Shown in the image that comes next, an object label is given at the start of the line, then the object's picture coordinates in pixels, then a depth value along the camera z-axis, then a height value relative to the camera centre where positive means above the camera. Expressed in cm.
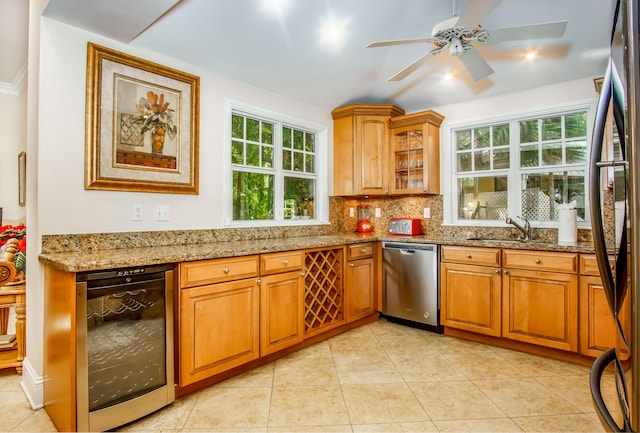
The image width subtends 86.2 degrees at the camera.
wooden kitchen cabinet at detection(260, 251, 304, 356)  257 -66
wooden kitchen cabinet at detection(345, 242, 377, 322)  339 -65
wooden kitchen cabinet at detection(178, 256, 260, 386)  212 -66
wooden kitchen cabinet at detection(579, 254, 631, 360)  252 -72
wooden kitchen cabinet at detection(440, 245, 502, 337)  300 -65
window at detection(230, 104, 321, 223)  329 +52
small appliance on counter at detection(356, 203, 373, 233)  445 +5
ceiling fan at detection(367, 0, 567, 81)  196 +120
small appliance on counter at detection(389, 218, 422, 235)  387 -9
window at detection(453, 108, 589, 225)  327 +53
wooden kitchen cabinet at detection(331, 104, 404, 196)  395 +80
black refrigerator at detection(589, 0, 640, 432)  60 -2
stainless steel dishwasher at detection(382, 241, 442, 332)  334 -68
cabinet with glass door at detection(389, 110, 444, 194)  379 +75
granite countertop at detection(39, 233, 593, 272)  180 -22
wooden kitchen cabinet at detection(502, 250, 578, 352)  266 -65
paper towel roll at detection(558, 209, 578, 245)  293 -8
